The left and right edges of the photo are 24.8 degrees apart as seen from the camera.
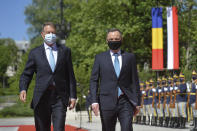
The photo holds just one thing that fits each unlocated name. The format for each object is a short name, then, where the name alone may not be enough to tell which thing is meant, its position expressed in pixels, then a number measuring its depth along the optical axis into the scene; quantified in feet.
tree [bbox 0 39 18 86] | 297.94
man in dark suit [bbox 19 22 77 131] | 19.34
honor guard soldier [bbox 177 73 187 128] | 51.29
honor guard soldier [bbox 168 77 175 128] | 52.37
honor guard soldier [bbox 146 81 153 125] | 57.62
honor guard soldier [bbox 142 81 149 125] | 58.75
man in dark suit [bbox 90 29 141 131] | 20.20
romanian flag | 73.10
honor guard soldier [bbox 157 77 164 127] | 55.42
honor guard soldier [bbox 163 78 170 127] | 53.47
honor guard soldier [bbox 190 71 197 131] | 46.01
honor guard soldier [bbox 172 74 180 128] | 51.16
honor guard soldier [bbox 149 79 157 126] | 56.65
